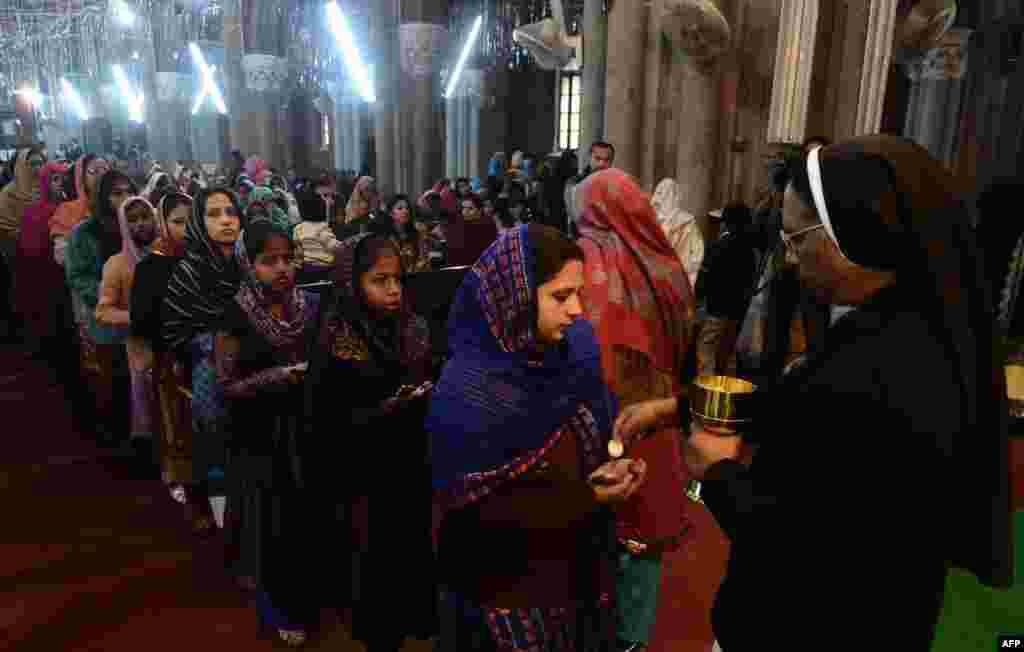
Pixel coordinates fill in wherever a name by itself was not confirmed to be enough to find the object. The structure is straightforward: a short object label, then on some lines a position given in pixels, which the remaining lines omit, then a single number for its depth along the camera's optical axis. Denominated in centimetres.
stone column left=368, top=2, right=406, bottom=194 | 1138
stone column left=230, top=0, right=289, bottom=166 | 1240
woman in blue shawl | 146
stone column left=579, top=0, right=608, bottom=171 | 820
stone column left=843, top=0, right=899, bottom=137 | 471
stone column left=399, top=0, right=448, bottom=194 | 962
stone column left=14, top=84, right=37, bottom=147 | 2645
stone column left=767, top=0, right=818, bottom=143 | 491
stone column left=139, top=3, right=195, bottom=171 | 1739
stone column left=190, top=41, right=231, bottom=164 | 1714
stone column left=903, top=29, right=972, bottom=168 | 976
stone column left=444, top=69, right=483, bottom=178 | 1888
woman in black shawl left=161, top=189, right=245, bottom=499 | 277
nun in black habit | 95
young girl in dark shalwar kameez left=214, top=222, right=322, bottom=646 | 245
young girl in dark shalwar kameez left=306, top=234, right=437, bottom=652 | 220
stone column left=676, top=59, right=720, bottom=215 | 635
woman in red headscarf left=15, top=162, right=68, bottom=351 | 516
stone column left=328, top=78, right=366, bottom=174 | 2052
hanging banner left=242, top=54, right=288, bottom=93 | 1251
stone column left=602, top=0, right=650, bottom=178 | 683
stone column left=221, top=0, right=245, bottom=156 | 1282
